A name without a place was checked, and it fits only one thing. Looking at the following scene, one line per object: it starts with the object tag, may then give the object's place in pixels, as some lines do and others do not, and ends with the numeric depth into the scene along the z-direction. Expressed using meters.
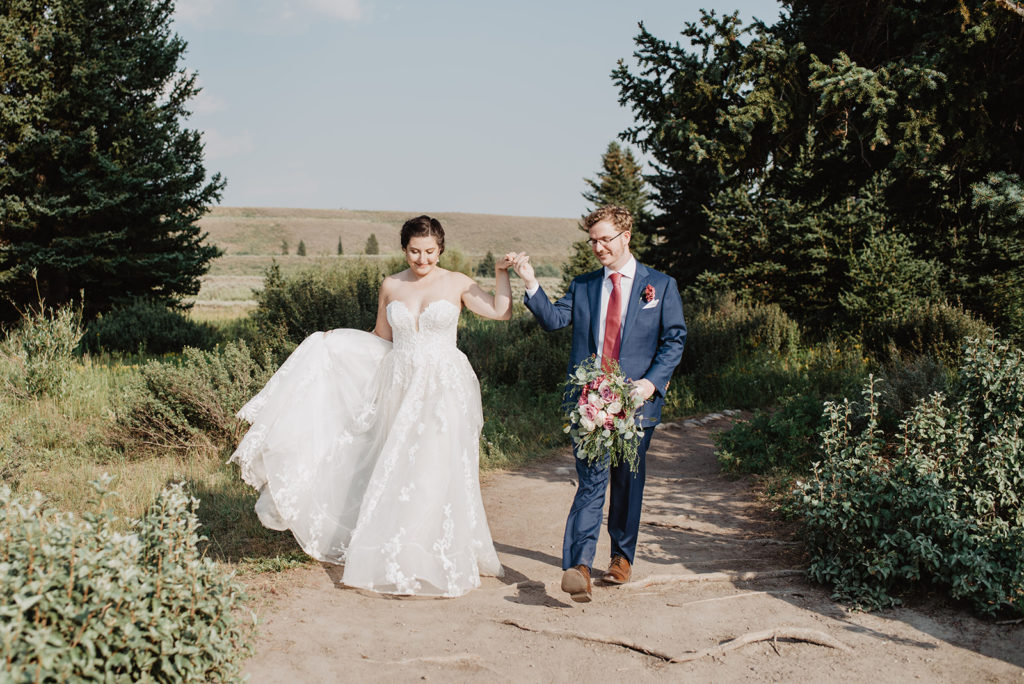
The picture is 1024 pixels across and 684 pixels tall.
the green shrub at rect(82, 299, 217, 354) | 15.93
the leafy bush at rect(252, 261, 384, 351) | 12.50
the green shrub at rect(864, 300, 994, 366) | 10.91
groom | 4.80
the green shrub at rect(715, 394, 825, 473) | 7.72
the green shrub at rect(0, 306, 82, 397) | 9.95
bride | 5.11
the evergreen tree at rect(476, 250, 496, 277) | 51.66
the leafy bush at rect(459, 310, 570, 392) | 12.12
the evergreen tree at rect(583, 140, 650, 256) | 35.22
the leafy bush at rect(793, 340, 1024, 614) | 4.59
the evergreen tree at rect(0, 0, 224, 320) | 16.67
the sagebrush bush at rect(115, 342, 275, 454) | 8.34
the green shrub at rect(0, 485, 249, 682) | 2.65
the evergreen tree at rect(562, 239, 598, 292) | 28.60
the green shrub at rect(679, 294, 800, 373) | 13.24
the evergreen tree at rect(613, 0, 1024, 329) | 6.57
